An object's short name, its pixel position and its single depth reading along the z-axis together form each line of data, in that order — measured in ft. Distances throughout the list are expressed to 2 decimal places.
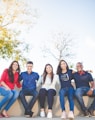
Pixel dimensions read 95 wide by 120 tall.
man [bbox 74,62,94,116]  17.32
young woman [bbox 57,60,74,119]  15.97
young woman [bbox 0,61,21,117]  16.28
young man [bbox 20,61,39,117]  16.56
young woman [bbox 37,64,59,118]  16.39
